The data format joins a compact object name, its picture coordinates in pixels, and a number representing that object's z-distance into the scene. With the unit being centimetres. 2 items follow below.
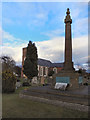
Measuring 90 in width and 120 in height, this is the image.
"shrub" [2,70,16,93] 970
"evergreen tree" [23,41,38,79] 2823
